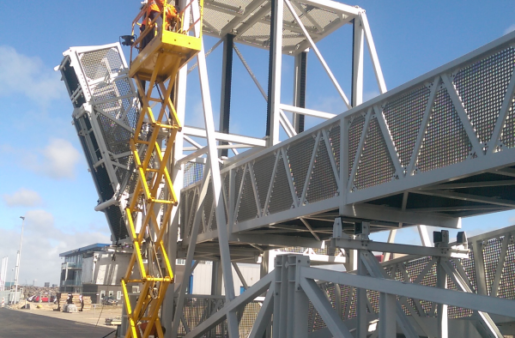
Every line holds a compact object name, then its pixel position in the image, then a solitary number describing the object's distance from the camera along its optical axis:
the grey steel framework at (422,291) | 9.93
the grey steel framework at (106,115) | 22.36
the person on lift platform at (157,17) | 19.08
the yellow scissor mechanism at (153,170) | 18.58
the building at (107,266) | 22.92
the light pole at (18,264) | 79.16
